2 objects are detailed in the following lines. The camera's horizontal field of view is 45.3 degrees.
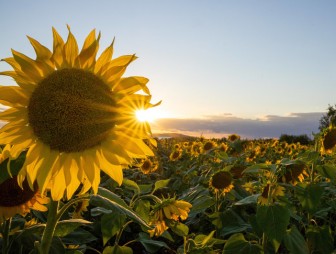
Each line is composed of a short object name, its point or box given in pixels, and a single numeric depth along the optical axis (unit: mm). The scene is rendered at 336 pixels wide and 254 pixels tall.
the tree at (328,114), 59553
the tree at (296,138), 31444
